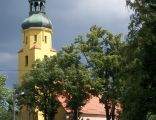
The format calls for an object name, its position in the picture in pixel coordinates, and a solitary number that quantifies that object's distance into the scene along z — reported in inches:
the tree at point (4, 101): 1982.1
